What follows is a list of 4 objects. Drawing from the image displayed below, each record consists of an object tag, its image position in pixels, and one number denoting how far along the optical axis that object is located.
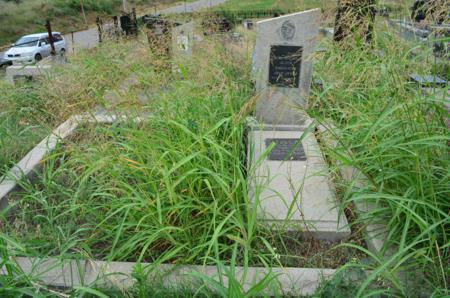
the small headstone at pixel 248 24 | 5.85
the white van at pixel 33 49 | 17.67
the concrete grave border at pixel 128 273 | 2.09
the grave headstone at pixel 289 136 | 2.64
